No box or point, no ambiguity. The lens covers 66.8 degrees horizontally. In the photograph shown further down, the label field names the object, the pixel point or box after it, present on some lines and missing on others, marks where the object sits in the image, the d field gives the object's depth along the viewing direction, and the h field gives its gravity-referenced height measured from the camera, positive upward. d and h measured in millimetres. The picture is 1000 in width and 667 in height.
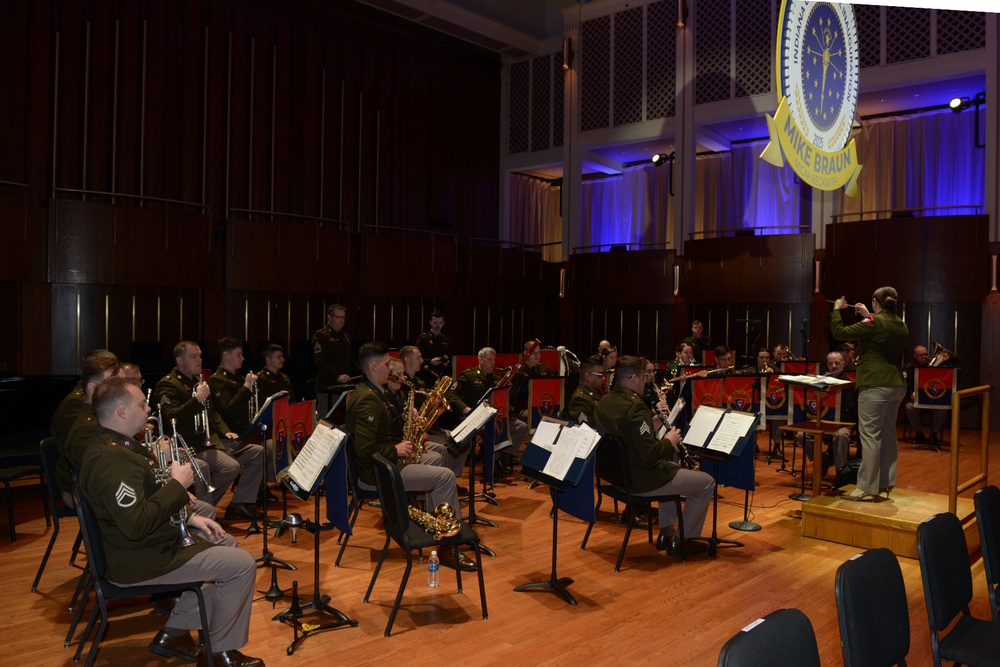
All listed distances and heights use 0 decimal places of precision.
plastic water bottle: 5078 -1748
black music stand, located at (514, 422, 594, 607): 4559 -1001
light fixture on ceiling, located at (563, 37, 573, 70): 17016 +5983
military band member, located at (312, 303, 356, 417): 9297 -458
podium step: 5742 -1552
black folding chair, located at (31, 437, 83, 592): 4883 -1116
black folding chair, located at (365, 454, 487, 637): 4207 -1231
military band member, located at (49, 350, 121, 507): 4922 -642
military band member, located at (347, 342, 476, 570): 5367 -893
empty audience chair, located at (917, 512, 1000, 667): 2979 -1111
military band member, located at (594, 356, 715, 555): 5367 -897
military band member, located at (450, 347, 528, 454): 8141 -715
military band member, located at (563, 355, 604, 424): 6906 -710
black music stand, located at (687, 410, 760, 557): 5730 -1261
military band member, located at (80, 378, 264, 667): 3385 -1053
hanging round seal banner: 6152 +2089
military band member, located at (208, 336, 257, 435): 6742 -664
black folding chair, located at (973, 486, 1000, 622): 3432 -977
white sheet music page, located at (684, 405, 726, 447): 5809 -824
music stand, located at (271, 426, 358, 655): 4113 -989
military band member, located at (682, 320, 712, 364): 12977 -384
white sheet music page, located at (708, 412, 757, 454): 5594 -829
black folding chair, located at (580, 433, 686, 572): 5359 -1156
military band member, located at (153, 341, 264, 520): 5816 -997
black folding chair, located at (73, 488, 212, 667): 3453 -1276
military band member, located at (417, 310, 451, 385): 9938 -417
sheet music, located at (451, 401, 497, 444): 5578 -790
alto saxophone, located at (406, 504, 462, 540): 4641 -1307
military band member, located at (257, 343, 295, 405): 7281 -588
